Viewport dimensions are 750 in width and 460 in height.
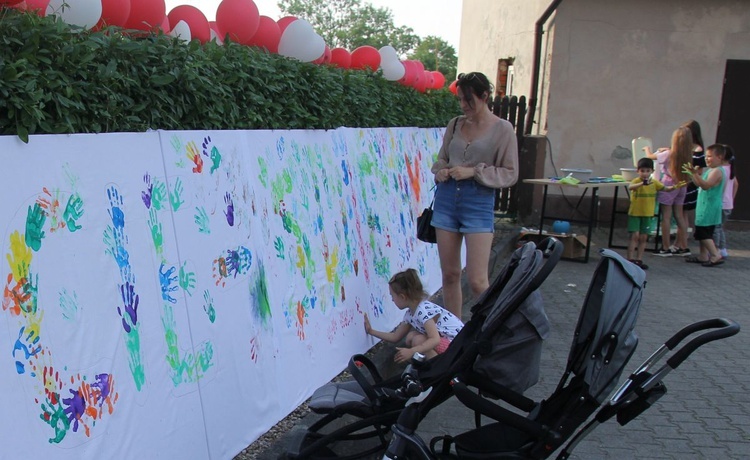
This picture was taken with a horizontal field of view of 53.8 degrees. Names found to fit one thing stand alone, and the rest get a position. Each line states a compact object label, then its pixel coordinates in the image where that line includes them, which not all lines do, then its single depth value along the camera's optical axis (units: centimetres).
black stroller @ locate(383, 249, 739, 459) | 311
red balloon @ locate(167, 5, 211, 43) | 503
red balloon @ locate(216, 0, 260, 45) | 528
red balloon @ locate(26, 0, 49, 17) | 302
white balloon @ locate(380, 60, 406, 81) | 806
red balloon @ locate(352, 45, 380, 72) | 776
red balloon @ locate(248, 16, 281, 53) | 559
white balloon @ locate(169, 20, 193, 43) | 450
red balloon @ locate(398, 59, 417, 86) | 869
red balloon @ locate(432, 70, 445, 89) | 1040
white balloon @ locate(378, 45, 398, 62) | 809
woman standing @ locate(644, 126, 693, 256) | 1051
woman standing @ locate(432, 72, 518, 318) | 551
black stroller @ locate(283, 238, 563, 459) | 320
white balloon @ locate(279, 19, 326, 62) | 570
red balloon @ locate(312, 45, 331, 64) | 640
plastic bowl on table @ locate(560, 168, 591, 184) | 1133
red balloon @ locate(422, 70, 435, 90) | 965
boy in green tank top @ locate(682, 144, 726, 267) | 1022
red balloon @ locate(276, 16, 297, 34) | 581
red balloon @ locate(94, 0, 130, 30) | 373
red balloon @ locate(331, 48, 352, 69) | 737
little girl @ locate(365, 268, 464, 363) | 479
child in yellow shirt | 978
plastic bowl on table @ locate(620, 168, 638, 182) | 1121
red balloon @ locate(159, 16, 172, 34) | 444
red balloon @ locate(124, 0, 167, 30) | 405
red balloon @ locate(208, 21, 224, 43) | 558
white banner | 255
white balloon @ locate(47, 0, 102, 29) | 325
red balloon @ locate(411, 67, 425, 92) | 906
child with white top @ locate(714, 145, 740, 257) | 1040
